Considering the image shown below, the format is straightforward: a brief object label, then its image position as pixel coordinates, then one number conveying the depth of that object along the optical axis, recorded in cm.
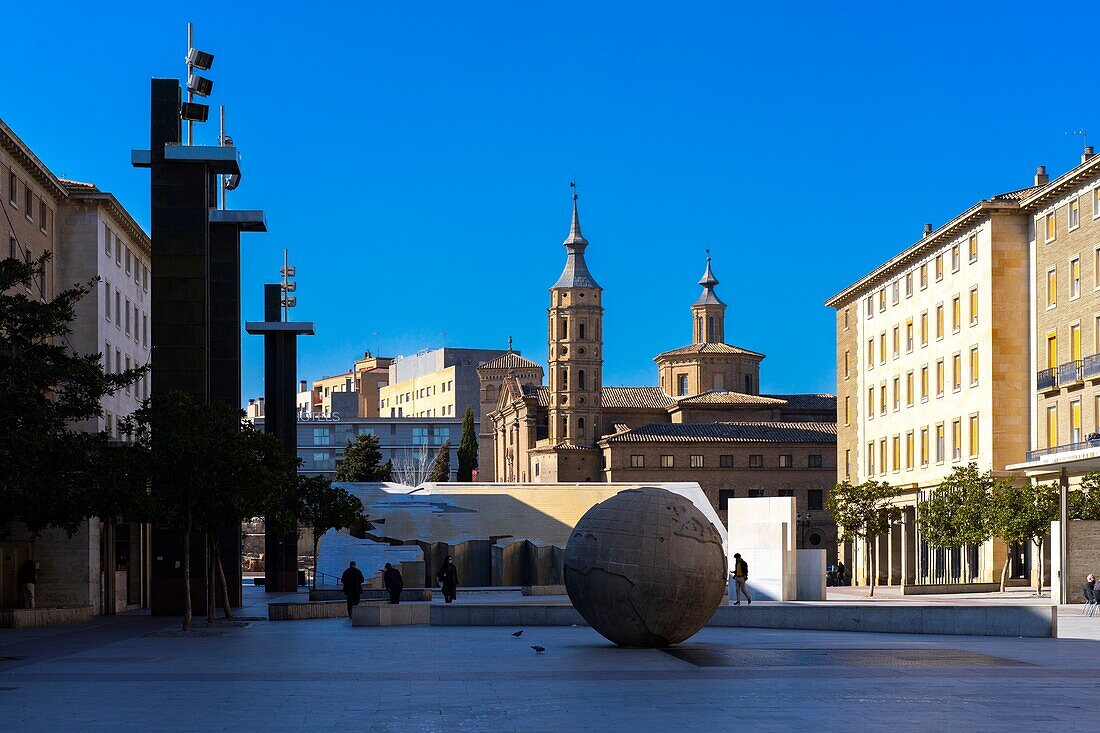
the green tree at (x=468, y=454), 15175
